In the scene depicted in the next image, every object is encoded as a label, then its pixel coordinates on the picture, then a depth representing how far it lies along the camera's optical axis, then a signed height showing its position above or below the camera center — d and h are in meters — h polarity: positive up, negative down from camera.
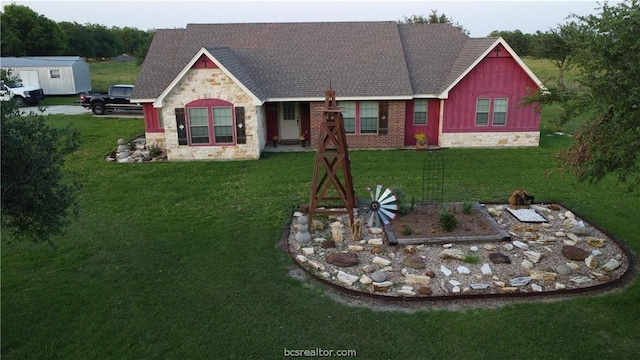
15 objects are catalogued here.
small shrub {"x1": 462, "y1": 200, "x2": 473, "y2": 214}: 12.97 -2.99
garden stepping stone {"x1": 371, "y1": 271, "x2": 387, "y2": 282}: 9.77 -3.59
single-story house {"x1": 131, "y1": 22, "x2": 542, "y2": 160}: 19.47 +0.09
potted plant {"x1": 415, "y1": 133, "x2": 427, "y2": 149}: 21.16 -2.09
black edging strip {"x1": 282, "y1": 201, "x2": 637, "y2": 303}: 9.20 -3.76
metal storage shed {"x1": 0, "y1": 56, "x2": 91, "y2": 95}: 36.53 +1.71
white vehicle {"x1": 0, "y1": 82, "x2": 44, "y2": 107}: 32.69 +0.17
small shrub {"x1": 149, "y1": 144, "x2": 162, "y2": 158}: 20.53 -2.32
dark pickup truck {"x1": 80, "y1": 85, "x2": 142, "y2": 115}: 30.00 -0.32
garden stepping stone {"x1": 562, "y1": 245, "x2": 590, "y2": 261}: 10.70 -3.51
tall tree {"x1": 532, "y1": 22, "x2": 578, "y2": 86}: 37.94 +3.21
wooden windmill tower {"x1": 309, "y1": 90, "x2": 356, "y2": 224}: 11.88 -1.52
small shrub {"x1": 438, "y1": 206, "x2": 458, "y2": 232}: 11.82 -3.05
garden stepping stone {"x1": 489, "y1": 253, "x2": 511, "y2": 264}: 10.54 -3.53
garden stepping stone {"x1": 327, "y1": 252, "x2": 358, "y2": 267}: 10.53 -3.52
